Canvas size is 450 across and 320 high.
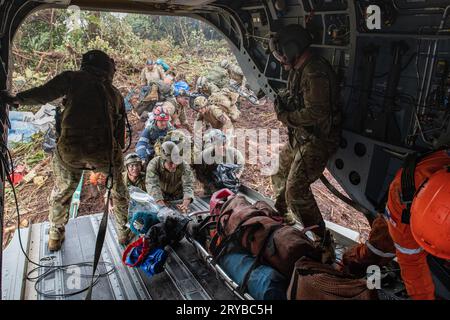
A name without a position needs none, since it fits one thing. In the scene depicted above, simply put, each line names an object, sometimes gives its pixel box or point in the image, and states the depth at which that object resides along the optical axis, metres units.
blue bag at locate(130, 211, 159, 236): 3.36
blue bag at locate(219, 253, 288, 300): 2.31
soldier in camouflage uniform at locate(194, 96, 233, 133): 8.42
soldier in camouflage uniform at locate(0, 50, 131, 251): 3.15
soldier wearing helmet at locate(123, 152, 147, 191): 4.59
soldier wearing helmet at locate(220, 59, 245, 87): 11.90
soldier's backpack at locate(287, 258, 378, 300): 1.99
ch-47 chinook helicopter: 2.47
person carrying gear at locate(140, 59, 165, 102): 9.96
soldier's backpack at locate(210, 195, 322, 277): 2.46
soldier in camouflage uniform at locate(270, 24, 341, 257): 3.14
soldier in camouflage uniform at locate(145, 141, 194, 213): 4.36
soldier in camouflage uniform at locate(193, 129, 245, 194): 5.22
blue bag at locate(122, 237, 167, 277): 2.92
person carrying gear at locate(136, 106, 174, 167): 6.07
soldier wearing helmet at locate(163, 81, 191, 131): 8.43
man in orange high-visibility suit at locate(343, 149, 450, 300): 1.56
